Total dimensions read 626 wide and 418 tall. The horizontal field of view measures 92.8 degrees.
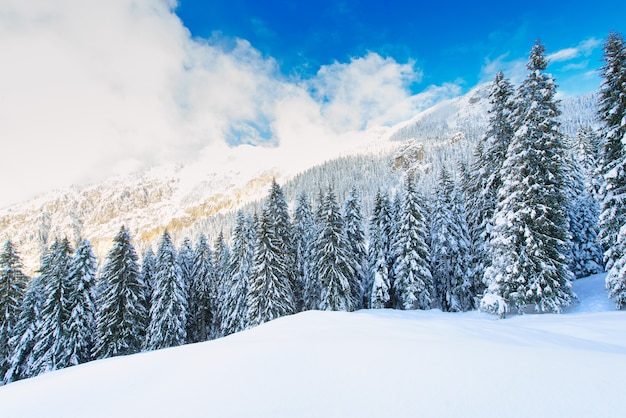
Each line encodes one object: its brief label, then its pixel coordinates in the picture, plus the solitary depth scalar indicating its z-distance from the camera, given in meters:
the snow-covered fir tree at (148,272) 33.75
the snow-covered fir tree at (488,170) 21.80
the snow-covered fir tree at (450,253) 28.69
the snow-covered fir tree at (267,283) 26.58
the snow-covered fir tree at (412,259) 27.61
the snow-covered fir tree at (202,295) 36.69
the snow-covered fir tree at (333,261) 26.97
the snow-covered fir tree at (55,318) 24.03
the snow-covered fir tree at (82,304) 24.98
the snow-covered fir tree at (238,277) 29.86
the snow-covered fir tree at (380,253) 28.42
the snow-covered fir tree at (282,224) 30.56
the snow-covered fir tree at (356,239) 30.66
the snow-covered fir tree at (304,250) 31.72
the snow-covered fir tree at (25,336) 24.58
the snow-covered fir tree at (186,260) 36.94
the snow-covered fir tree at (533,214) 16.55
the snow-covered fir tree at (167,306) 28.84
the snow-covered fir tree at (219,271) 35.41
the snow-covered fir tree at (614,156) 15.38
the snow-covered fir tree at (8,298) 25.91
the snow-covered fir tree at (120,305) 25.42
